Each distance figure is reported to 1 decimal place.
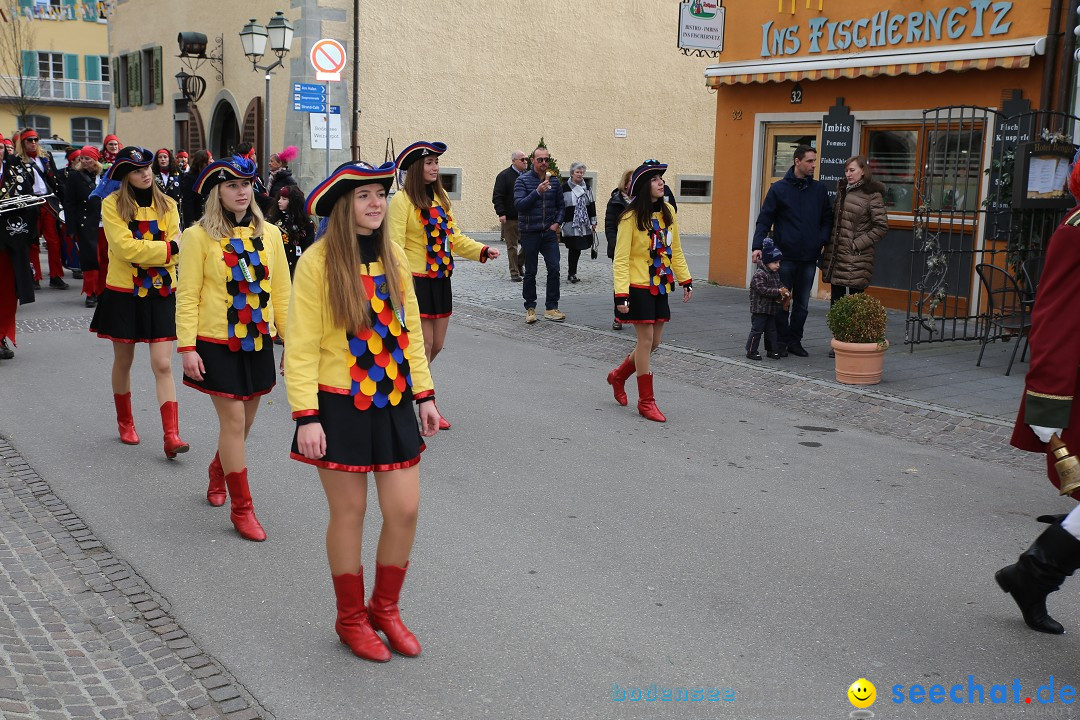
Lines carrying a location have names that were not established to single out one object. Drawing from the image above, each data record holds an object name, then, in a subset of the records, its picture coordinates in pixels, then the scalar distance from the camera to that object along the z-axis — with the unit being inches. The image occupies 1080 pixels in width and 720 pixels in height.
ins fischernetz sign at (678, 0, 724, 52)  577.7
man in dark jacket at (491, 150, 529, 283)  637.3
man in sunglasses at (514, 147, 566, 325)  498.3
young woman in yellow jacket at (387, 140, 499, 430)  286.8
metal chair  372.5
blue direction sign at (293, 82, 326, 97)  596.7
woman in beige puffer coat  410.9
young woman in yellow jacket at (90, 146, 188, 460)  264.1
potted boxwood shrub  357.4
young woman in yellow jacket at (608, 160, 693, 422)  304.3
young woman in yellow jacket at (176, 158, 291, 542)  211.9
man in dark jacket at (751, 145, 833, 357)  414.0
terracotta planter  356.8
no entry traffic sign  585.9
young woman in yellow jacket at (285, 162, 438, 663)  150.5
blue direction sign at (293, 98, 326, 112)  593.6
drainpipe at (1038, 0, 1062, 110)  443.5
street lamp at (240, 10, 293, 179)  711.1
